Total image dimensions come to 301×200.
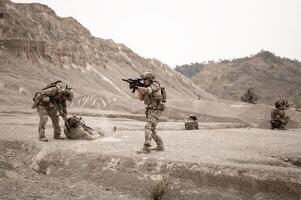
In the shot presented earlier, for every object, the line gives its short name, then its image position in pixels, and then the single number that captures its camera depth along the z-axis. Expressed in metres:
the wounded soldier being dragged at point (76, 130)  12.24
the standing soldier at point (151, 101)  9.52
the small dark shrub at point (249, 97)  54.26
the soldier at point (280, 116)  19.59
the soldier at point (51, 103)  11.72
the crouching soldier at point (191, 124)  19.75
